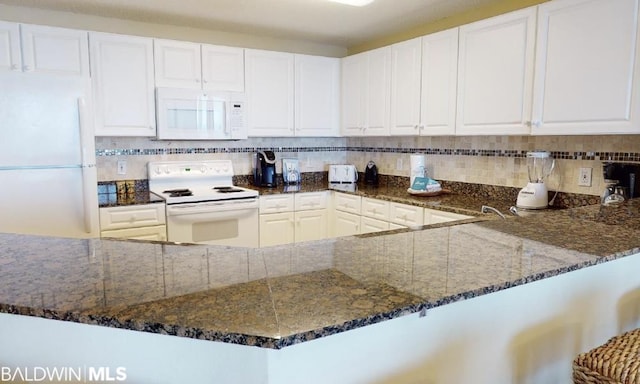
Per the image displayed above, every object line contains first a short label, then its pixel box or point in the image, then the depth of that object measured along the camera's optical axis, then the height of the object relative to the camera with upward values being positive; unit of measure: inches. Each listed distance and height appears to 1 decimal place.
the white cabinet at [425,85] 121.0 +18.4
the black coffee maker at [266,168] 155.9 -8.7
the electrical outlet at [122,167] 141.7 -7.8
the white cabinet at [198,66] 134.0 +25.6
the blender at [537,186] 104.5 -9.8
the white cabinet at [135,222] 119.5 -22.4
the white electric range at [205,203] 128.1 -18.1
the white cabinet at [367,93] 144.7 +18.7
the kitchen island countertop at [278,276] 30.0 -12.0
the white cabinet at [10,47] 112.7 +25.6
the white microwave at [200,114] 134.8 +9.7
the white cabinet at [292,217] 144.0 -25.4
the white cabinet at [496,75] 100.9 +18.0
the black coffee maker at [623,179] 90.7 -7.0
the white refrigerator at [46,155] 95.8 -2.8
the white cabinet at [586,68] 82.8 +16.3
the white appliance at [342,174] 167.3 -11.4
